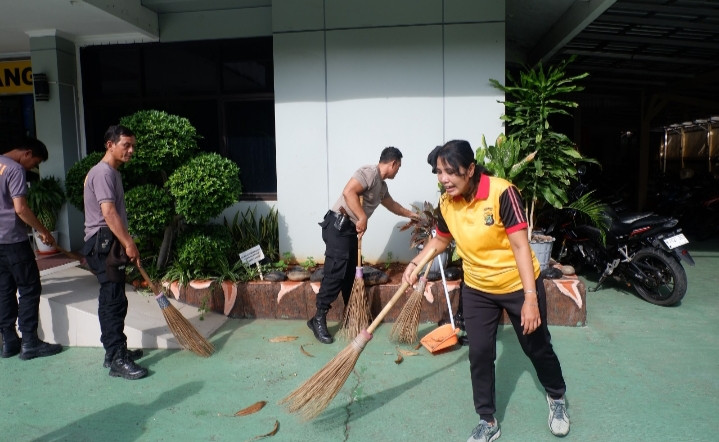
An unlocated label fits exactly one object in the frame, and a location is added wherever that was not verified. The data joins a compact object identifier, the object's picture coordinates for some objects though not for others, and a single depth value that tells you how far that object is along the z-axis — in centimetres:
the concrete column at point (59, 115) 612
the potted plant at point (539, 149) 476
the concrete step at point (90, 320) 420
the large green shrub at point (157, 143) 468
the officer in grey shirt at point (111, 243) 354
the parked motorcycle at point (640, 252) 490
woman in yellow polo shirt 252
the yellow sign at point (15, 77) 687
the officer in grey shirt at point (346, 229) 412
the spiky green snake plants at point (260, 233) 574
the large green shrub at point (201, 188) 462
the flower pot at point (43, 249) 607
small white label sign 485
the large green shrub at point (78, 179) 489
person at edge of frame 386
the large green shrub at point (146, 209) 460
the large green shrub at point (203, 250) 479
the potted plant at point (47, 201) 595
